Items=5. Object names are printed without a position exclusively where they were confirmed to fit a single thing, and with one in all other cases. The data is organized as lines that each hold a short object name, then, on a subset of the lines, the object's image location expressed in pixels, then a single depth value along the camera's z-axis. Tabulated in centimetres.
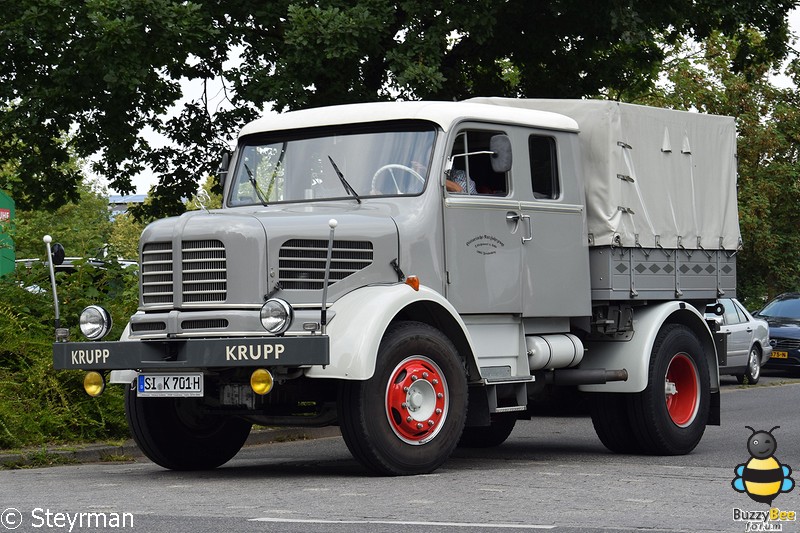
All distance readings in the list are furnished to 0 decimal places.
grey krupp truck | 1021
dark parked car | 2859
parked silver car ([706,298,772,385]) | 2489
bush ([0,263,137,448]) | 1316
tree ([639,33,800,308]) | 4088
